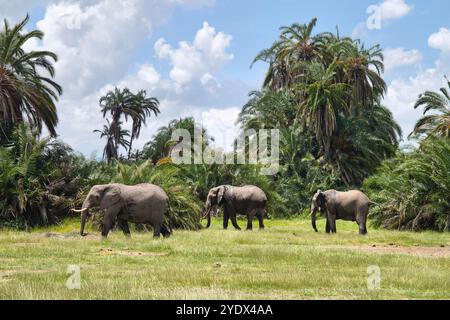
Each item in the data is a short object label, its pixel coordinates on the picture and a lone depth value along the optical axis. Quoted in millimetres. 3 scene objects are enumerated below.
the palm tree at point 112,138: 60425
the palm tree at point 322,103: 45500
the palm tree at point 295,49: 51969
